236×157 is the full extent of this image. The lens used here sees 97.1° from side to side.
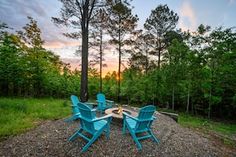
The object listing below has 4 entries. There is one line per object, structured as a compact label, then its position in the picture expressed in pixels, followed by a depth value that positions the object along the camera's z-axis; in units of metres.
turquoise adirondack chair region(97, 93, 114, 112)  4.21
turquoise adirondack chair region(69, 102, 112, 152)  1.99
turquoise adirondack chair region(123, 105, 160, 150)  2.22
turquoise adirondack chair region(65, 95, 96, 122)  3.04
